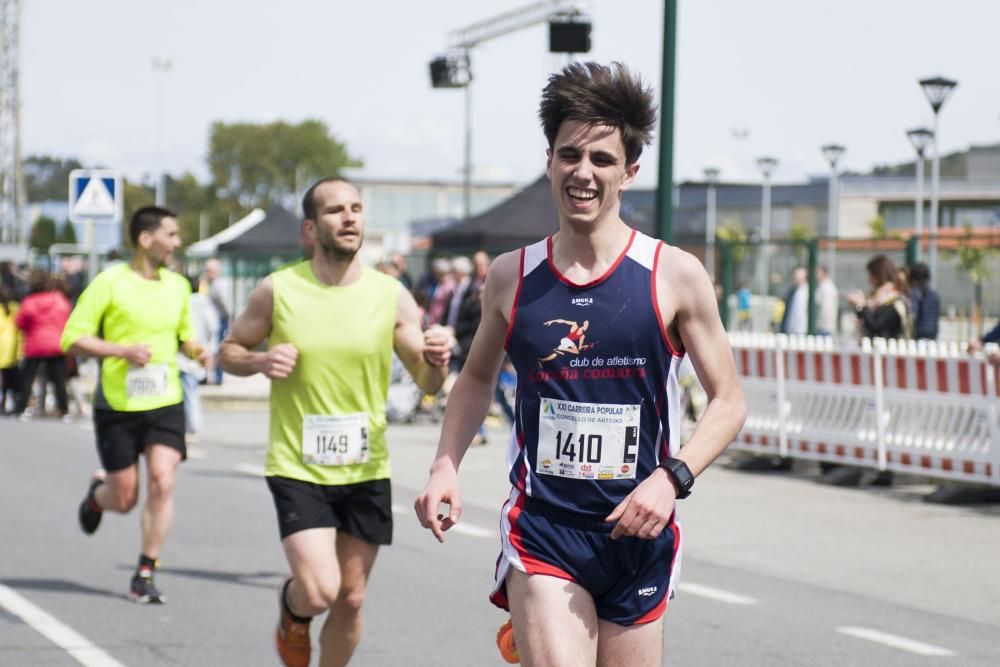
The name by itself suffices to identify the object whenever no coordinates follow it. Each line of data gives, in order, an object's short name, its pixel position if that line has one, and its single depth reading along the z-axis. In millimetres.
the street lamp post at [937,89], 24250
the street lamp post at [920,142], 29402
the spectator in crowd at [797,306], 18750
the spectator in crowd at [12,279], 26016
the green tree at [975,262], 16891
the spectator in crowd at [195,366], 14898
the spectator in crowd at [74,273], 26122
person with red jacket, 20969
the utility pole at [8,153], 52812
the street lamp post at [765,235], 19672
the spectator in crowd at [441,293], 19266
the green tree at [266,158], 97812
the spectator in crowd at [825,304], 18828
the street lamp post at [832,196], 19172
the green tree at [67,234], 126250
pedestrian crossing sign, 21031
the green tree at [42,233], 118200
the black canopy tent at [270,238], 33625
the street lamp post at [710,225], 21003
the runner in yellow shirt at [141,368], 8469
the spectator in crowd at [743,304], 19922
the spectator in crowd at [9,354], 22094
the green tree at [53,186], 193625
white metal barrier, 12633
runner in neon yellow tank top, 6031
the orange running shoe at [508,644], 4219
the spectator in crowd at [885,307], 14078
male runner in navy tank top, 4004
